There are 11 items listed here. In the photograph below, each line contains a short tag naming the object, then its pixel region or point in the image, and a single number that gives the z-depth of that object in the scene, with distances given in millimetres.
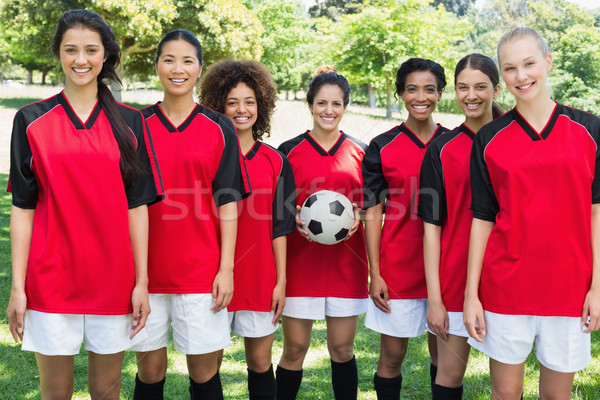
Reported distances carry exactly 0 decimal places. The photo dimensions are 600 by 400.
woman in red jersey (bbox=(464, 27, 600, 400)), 2252
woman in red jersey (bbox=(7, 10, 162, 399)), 2246
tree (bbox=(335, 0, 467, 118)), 24297
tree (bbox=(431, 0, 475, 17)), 67000
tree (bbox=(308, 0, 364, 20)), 48081
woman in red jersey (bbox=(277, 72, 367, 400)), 3176
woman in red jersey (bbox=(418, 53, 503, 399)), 2717
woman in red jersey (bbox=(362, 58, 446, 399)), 3025
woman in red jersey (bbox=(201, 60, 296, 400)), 2969
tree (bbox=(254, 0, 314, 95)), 32469
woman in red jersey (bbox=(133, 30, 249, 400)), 2621
